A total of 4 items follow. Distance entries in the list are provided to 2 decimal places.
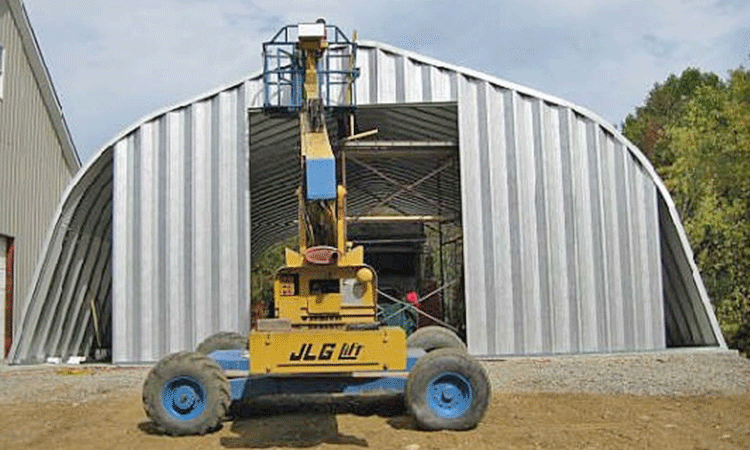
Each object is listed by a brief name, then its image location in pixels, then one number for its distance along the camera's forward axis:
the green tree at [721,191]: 26.66
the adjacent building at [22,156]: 21.86
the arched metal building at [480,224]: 17.02
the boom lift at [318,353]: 9.30
